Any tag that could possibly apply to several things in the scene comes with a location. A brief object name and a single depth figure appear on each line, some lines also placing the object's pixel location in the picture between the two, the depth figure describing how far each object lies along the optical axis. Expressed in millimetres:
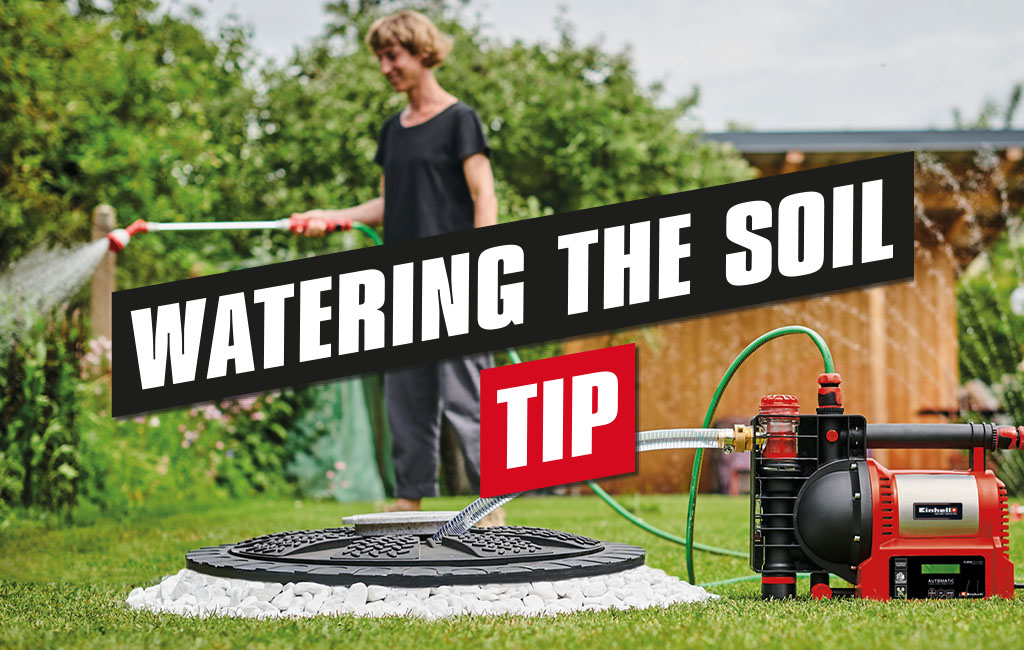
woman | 4055
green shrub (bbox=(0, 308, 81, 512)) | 5395
